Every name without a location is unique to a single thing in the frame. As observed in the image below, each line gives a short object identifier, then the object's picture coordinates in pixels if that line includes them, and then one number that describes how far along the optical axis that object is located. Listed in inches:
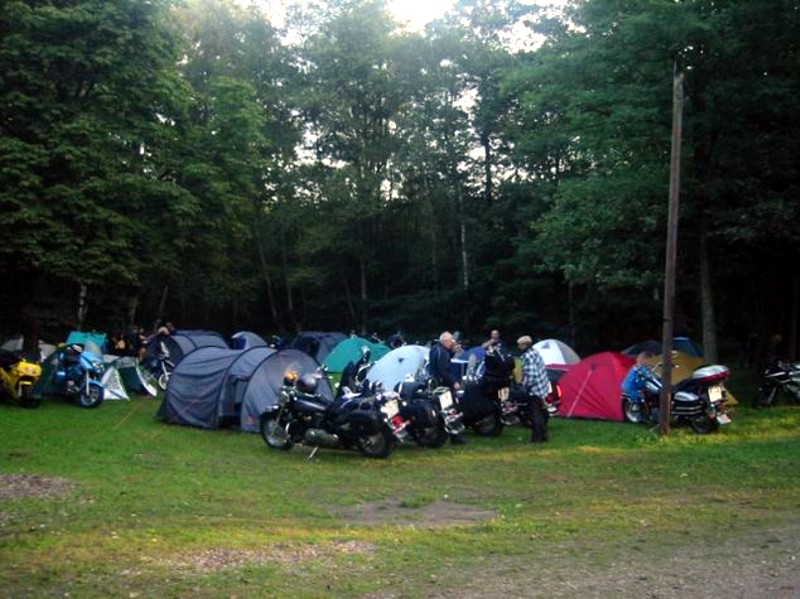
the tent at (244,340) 1054.4
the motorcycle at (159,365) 816.9
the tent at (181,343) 864.3
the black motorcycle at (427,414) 465.4
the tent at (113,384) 701.9
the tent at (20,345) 875.8
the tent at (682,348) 863.1
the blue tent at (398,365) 678.5
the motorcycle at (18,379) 632.4
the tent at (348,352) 1010.7
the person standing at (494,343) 541.3
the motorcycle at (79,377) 657.6
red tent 607.2
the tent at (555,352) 805.9
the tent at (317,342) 1081.1
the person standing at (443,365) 509.0
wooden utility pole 483.2
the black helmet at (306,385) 473.4
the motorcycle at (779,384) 639.1
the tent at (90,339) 853.1
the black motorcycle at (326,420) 441.4
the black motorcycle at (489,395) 519.5
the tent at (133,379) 749.3
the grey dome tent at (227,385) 553.3
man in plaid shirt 499.2
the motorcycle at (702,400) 512.7
